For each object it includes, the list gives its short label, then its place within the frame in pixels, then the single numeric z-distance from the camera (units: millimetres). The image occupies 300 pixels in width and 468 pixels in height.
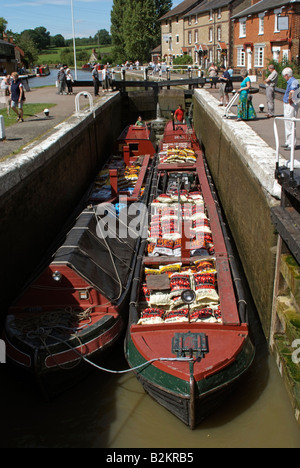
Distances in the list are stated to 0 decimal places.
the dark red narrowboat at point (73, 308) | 6184
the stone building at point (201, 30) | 38188
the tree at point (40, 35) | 138125
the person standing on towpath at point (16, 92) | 13609
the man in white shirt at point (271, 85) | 12531
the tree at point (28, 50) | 75125
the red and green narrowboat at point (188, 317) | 5566
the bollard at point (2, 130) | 10566
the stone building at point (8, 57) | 44000
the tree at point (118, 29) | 66125
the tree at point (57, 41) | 155875
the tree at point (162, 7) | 66375
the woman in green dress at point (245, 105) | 12117
